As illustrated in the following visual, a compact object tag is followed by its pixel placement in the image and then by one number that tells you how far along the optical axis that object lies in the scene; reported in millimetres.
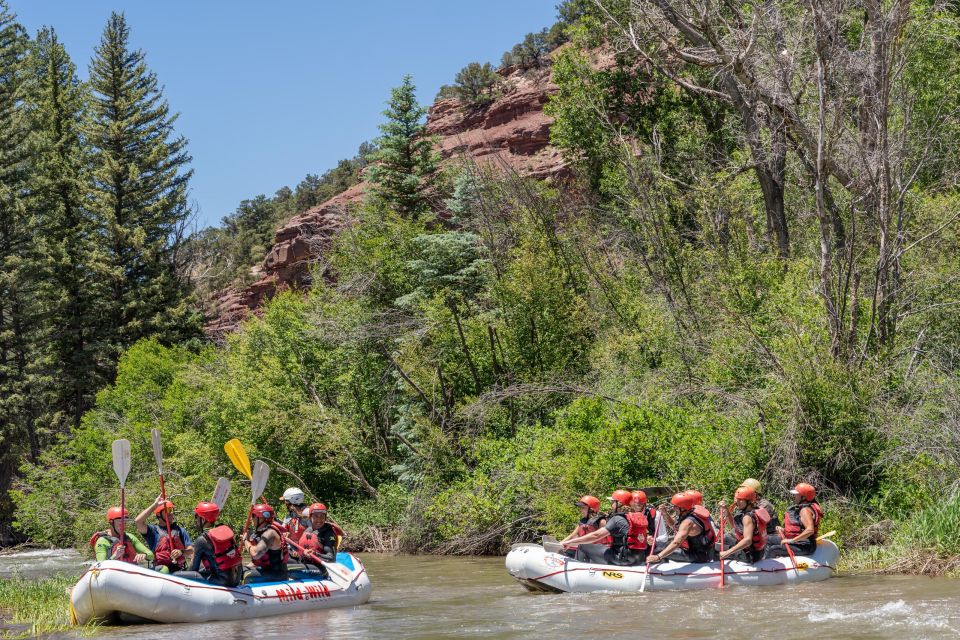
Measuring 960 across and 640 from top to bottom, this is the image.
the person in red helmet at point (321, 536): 13352
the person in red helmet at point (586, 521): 13320
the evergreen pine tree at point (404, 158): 31297
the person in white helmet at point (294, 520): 13449
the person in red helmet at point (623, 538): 12805
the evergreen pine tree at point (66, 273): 37875
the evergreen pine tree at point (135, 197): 39656
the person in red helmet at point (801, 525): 12992
